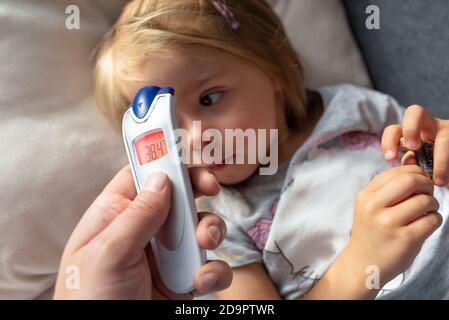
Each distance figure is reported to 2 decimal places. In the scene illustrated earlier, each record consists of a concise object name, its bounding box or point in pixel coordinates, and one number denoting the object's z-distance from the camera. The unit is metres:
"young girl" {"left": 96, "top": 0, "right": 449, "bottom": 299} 0.58
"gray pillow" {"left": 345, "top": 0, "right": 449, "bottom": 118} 0.70
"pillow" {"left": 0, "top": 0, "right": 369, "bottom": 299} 0.63
